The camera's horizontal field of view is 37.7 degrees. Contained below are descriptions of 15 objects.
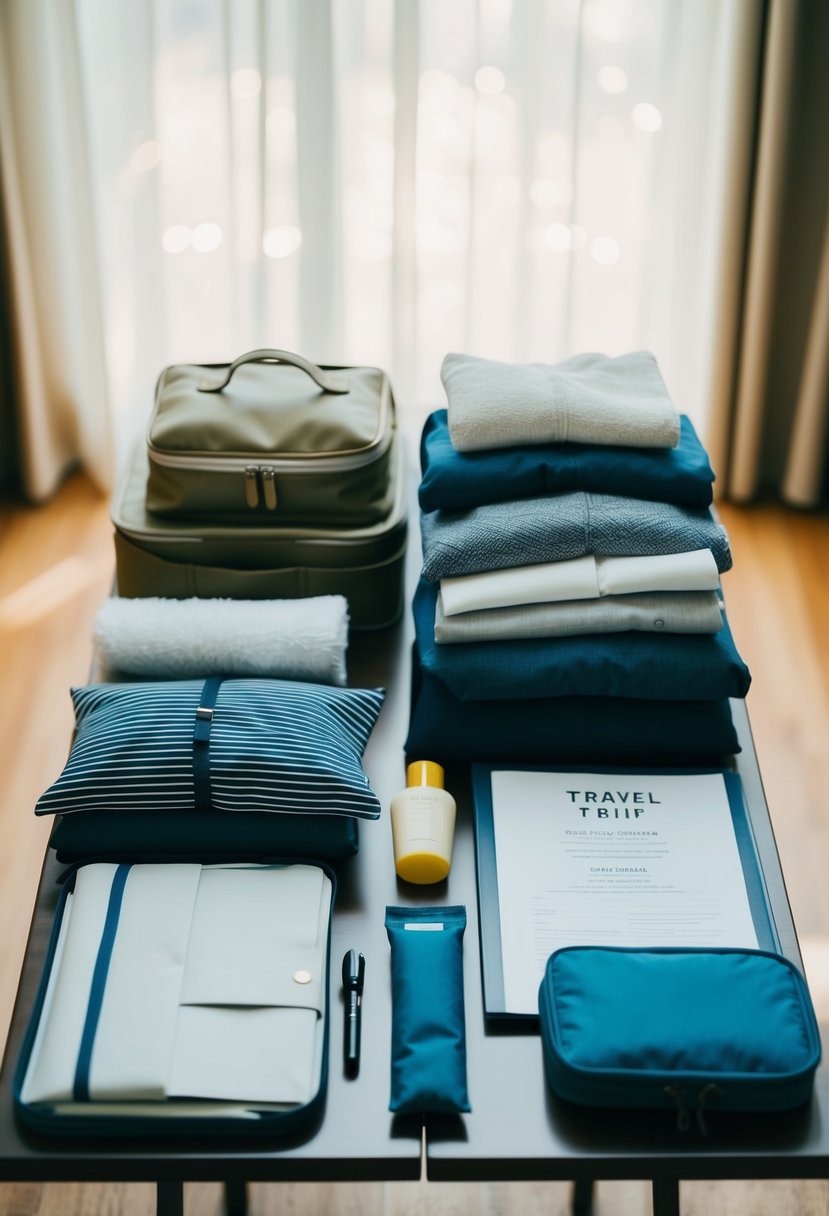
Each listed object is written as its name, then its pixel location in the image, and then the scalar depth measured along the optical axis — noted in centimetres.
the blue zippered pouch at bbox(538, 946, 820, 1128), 95
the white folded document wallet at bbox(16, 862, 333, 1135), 96
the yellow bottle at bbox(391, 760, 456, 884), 116
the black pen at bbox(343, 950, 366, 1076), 101
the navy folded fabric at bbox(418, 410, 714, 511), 131
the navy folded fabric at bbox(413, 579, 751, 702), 124
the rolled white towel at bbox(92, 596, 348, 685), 133
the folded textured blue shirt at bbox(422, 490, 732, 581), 126
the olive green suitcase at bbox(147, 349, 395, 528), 141
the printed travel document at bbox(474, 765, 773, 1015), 111
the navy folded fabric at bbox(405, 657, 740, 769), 128
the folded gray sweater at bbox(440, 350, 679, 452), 132
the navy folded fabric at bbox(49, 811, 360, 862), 115
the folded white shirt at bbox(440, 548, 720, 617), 125
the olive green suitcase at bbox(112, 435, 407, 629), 143
